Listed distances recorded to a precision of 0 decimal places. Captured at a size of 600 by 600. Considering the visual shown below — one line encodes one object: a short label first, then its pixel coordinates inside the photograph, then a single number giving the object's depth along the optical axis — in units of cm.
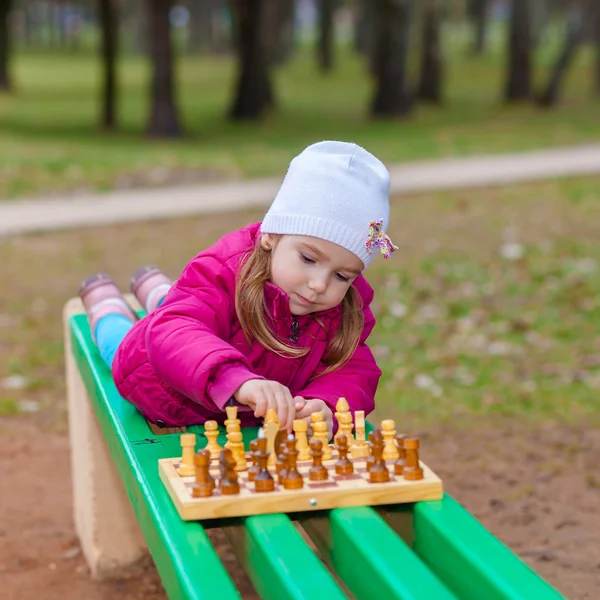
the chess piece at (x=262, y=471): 244
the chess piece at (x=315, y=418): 274
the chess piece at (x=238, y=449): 258
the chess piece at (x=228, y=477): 241
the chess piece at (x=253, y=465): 251
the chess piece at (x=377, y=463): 252
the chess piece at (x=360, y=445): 272
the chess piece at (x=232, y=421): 268
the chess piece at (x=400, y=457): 259
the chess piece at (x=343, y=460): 258
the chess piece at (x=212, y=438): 267
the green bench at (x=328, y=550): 213
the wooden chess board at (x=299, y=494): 239
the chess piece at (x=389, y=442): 269
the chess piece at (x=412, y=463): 255
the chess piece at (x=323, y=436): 266
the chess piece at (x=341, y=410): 281
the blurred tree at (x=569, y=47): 2131
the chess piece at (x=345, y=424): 278
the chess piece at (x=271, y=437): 260
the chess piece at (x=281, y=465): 248
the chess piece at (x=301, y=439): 265
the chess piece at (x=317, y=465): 252
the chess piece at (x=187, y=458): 253
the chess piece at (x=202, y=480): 240
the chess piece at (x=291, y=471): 246
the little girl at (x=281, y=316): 292
